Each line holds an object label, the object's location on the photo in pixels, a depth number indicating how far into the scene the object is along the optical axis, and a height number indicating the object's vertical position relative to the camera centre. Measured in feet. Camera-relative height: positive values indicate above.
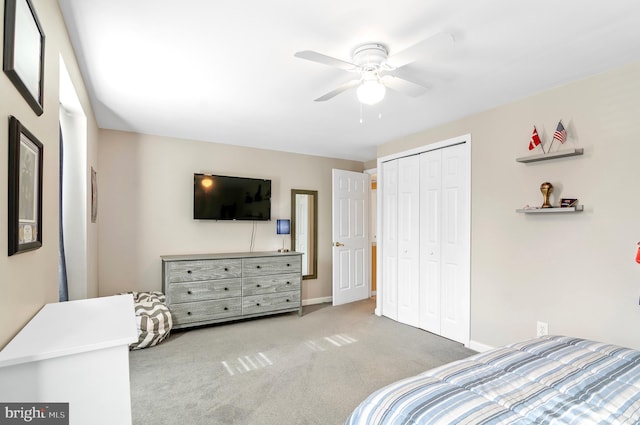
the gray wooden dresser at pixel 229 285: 12.31 -2.85
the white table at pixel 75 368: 3.13 -1.54
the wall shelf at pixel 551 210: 8.23 +0.11
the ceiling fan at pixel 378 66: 5.83 +2.91
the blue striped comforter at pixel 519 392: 3.65 -2.21
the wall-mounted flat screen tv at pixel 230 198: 14.16 +0.72
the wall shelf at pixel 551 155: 8.25 +1.53
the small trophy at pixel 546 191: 8.75 +0.61
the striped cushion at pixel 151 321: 10.72 -3.55
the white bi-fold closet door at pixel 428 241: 11.46 -1.02
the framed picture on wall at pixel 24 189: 3.46 +0.29
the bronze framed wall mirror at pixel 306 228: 16.81 -0.70
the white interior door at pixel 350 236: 16.38 -1.12
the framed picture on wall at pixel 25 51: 3.27 +1.83
